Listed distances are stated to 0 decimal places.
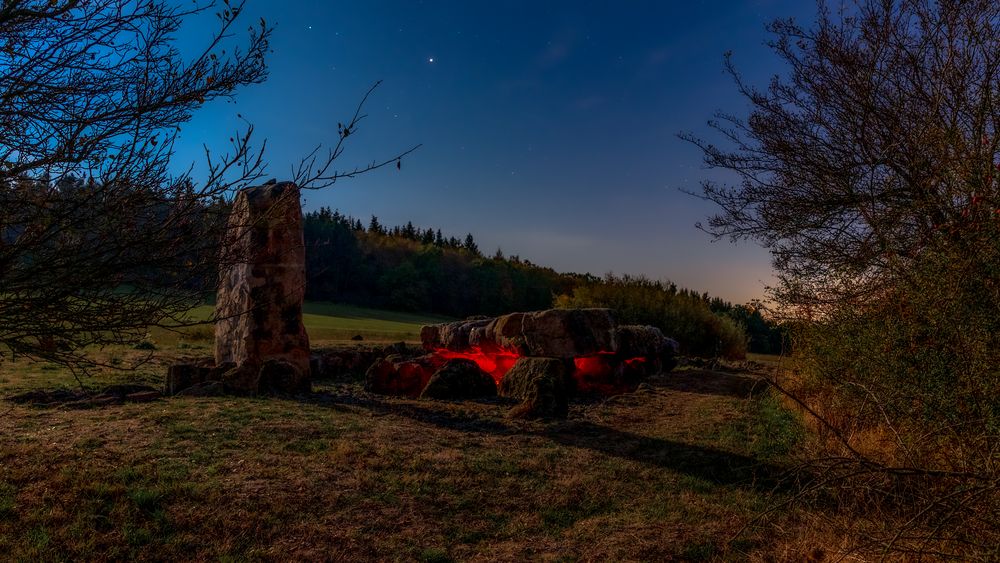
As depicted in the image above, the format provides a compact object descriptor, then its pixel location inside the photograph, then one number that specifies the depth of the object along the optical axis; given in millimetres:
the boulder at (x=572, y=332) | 10016
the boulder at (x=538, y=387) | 8172
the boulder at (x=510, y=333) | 10578
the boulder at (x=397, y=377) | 10211
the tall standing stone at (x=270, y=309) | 9273
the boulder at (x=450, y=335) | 12562
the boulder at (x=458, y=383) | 9680
